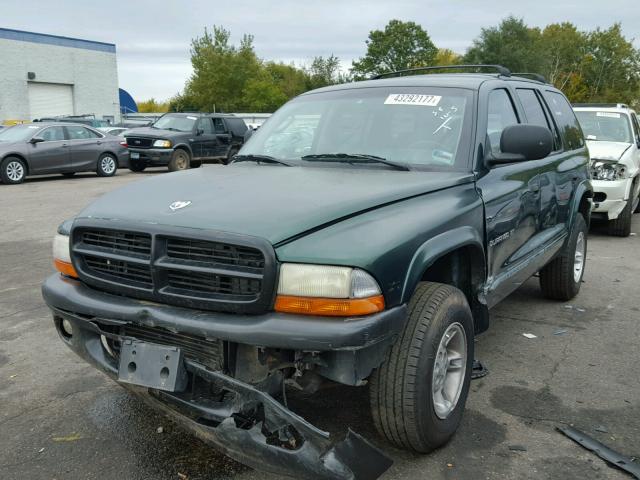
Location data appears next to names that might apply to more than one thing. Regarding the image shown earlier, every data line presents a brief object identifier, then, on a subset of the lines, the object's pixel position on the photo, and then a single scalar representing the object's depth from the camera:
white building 36.66
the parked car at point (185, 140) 17.45
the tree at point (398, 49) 74.25
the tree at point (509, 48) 56.19
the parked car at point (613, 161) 8.37
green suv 2.43
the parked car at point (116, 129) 24.26
